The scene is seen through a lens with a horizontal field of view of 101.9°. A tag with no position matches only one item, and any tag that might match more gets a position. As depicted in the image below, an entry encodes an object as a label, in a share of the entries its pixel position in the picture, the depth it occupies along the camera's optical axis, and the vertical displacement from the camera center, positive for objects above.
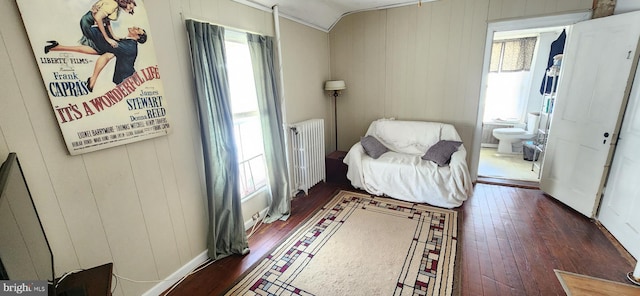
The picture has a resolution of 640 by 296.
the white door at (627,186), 2.09 -0.94
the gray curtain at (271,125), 2.44 -0.33
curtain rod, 1.81 +0.54
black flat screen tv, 0.73 -0.42
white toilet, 4.44 -0.93
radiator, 3.11 -0.77
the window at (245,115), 2.35 -0.21
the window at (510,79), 4.71 +0.00
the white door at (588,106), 2.28 -0.29
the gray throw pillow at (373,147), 3.26 -0.76
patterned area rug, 1.85 -1.37
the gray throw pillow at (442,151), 2.95 -0.78
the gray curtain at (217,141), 1.87 -0.36
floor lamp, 3.66 +0.03
